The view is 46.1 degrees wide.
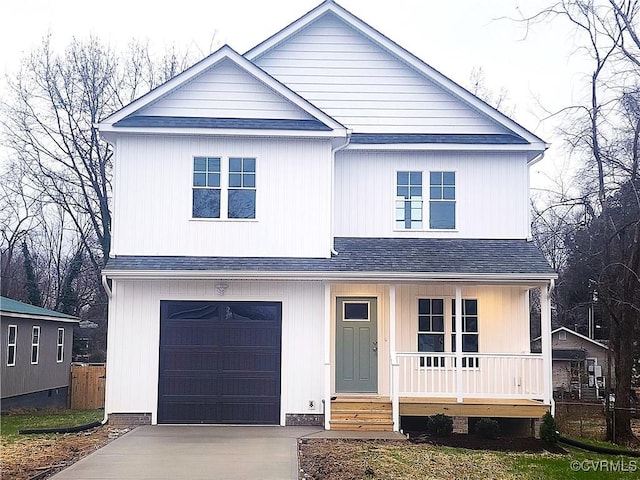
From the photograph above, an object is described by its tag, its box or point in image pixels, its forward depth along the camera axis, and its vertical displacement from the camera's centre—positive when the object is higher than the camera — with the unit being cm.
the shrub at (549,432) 1324 -176
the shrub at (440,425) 1379 -173
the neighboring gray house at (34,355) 2281 -90
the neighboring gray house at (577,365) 2839 -136
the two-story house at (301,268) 1473 +120
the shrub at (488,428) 1391 -179
